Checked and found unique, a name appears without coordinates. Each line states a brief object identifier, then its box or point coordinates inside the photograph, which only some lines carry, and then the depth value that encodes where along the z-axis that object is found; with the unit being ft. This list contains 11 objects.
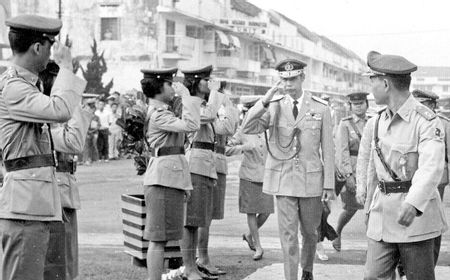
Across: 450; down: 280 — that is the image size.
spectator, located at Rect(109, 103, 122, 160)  87.56
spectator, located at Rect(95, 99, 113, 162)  86.07
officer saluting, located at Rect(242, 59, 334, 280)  26.94
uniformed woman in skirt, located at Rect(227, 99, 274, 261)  34.32
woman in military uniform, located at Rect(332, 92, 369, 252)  33.91
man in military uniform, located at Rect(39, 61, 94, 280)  17.87
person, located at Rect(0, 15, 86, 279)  16.42
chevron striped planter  27.55
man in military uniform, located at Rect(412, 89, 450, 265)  24.35
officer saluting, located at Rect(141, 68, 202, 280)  25.18
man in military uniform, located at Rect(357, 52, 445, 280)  18.88
